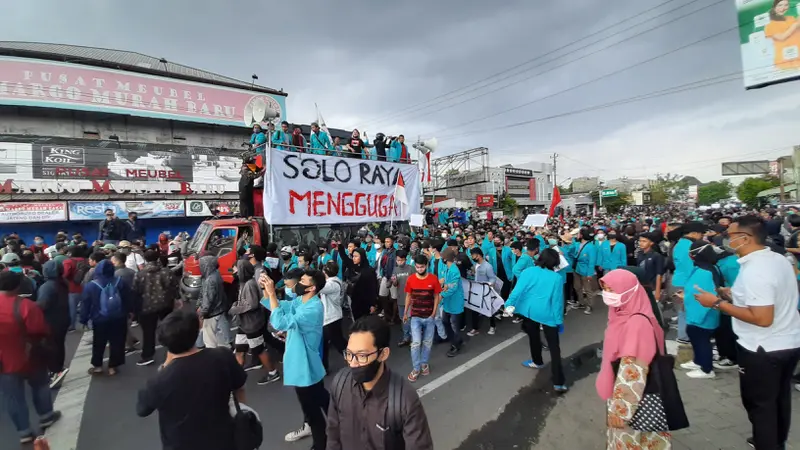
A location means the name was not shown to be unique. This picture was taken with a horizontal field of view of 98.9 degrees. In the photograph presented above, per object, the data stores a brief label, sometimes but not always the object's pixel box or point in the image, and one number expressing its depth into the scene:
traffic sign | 49.69
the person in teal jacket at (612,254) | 7.75
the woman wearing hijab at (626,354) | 2.15
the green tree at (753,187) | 39.94
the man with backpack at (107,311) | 4.78
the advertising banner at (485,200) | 32.69
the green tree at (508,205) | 36.09
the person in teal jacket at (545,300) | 4.05
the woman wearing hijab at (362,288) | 5.63
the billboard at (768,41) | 9.02
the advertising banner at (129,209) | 16.92
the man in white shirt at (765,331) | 2.44
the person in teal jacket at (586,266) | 7.51
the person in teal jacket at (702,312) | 3.87
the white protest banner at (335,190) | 8.00
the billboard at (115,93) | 19.30
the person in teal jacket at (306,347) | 2.92
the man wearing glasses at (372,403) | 1.69
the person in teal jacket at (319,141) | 9.01
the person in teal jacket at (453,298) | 5.24
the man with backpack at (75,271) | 5.99
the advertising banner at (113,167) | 16.27
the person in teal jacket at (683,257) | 4.86
